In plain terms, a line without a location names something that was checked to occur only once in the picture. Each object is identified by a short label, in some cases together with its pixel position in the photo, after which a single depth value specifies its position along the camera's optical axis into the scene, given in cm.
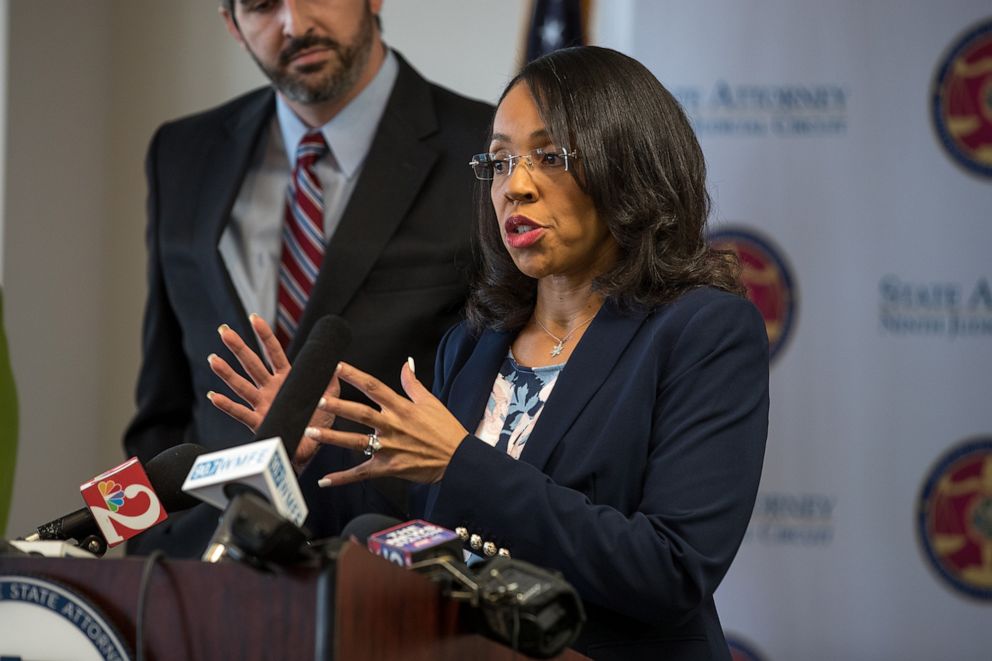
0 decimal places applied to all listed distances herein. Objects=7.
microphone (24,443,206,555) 381
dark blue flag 533
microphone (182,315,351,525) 358
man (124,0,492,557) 459
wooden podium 354
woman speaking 393
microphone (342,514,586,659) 363
